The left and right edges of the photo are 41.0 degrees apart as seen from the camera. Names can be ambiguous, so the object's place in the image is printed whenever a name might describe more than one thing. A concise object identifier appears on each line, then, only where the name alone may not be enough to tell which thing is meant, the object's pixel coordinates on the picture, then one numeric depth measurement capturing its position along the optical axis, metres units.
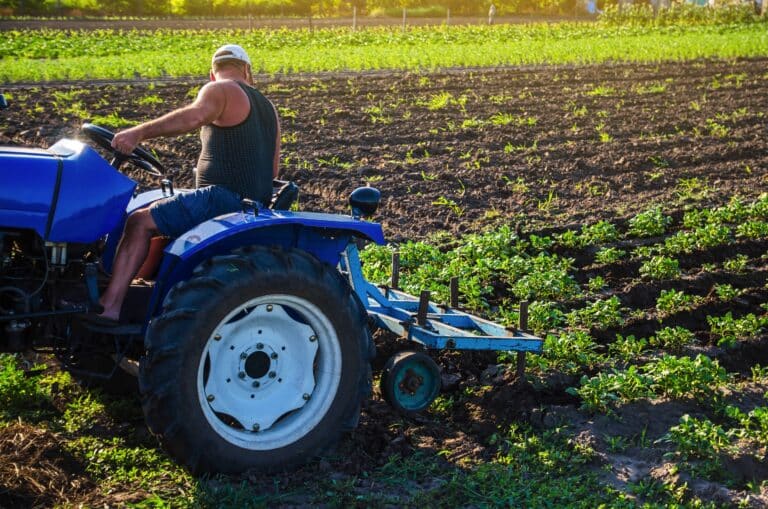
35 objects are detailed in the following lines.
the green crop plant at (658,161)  11.27
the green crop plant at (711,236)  7.80
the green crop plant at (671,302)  6.46
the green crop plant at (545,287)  6.66
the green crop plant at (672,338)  5.91
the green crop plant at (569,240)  7.88
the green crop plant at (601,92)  17.00
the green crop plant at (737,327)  6.04
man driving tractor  4.50
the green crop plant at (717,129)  13.00
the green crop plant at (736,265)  7.31
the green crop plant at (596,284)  6.89
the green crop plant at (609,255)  7.50
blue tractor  4.21
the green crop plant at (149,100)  15.89
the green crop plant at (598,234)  7.97
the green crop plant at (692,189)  9.59
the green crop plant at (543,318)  6.14
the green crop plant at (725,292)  6.72
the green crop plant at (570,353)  5.59
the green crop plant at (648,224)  8.29
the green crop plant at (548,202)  9.27
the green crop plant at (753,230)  8.06
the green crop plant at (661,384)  5.14
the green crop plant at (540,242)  7.68
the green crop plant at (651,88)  17.33
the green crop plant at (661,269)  7.09
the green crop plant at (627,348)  5.75
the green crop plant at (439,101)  15.41
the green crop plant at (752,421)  4.69
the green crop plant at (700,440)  4.55
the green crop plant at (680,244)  7.69
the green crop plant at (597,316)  6.21
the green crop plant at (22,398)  4.90
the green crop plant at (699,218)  8.49
